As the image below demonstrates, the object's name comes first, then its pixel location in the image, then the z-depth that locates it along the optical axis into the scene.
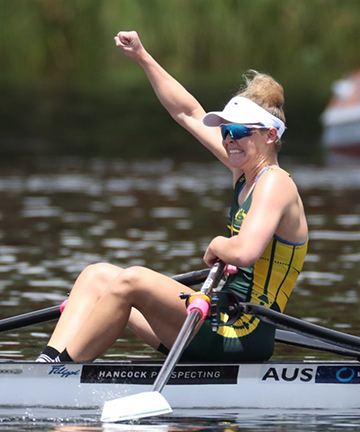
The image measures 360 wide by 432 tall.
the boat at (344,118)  54.03
